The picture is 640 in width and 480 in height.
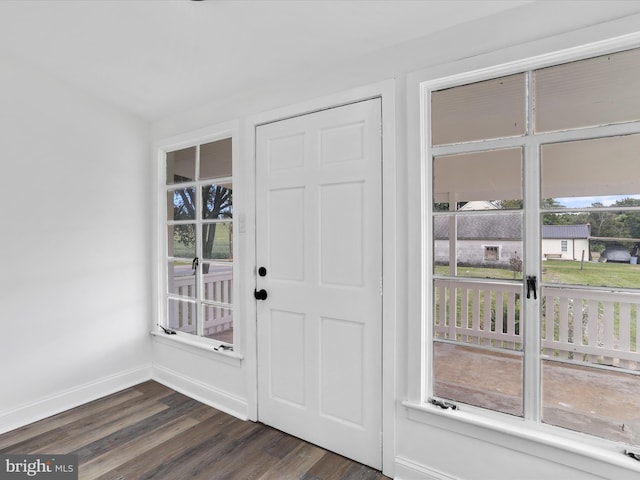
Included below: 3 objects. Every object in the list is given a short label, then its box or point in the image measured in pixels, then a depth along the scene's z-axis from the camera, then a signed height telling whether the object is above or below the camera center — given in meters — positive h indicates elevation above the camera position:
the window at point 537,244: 1.47 -0.04
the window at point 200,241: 2.72 -0.04
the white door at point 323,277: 1.98 -0.25
